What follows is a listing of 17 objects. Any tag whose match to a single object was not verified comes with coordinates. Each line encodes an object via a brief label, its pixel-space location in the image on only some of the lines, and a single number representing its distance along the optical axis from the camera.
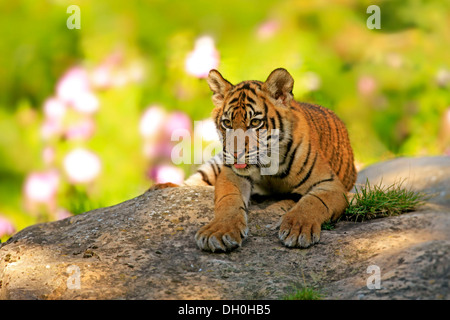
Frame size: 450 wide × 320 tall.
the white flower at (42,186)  5.94
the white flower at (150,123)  6.12
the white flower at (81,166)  5.93
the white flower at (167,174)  5.82
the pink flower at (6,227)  4.78
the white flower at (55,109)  6.01
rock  2.74
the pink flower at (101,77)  6.17
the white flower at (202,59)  5.87
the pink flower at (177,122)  6.15
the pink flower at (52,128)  6.03
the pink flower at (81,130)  6.02
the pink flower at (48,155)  6.05
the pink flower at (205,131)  5.84
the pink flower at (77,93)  6.03
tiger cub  3.38
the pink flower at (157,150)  6.04
